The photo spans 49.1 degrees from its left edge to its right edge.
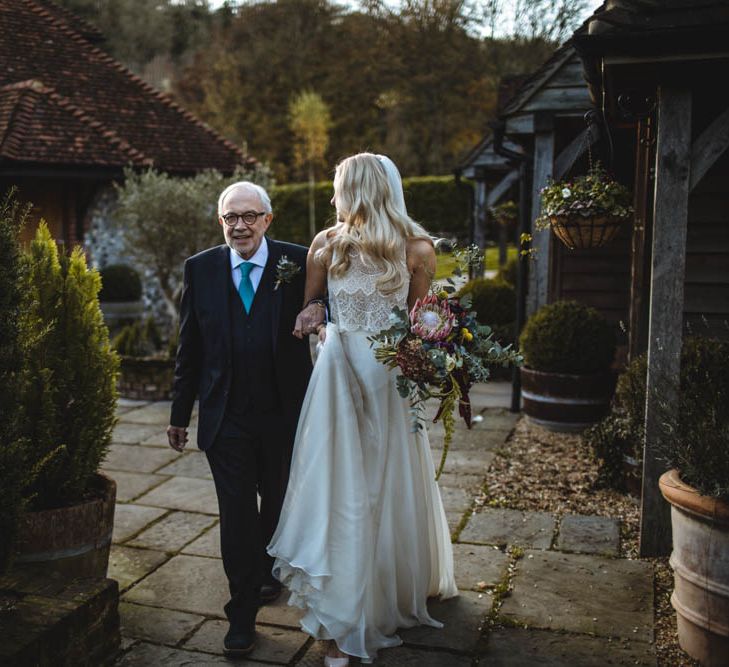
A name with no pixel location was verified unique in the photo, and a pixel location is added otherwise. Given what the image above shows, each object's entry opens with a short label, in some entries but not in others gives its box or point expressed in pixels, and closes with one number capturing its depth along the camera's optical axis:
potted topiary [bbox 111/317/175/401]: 9.55
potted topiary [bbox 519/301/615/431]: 7.40
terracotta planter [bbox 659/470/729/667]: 3.32
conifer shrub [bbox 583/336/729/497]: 3.41
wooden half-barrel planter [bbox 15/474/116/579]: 3.69
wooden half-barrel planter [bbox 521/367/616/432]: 7.43
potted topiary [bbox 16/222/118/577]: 3.74
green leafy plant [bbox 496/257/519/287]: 16.34
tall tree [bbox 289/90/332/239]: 32.31
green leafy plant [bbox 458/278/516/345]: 11.20
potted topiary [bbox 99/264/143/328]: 14.01
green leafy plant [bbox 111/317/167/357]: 10.05
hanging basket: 5.71
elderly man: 3.60
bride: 3.41
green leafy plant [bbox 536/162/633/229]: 5.61
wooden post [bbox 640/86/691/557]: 4.21
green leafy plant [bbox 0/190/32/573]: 3.25
